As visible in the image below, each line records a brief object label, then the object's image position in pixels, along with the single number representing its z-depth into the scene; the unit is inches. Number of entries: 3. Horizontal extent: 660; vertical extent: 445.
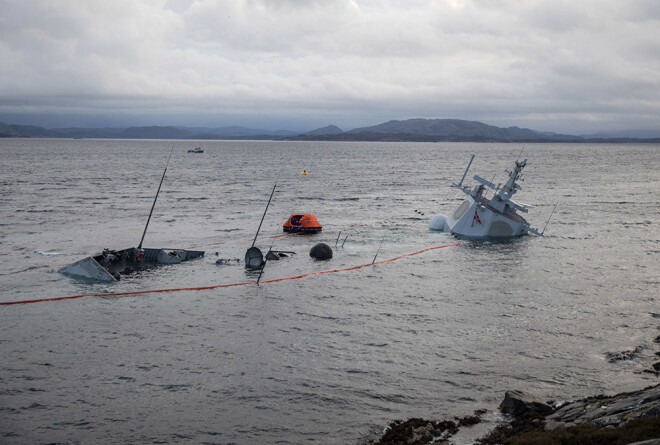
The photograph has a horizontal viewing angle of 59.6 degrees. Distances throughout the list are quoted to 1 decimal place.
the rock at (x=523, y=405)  633.0
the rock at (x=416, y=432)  593.3
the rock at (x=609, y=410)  530.3
